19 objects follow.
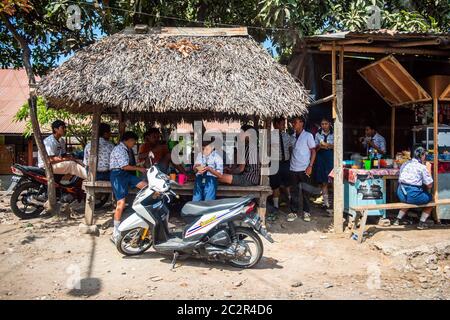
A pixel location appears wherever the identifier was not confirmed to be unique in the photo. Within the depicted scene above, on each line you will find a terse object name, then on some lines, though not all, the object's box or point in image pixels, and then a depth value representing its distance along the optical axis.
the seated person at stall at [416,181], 6.63
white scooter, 4.94
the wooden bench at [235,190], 6.88
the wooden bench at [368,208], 6.42
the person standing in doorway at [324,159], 8.32
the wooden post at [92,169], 6.91
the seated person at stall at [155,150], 8.45
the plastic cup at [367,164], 7.24
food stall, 7.09
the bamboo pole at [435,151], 7.06
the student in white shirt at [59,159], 7.70
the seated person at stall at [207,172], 6.40
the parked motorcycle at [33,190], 7.50
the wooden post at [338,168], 6.77
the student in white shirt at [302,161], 7.52
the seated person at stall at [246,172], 6.96
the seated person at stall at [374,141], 8.64
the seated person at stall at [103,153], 7.14
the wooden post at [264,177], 6.88
